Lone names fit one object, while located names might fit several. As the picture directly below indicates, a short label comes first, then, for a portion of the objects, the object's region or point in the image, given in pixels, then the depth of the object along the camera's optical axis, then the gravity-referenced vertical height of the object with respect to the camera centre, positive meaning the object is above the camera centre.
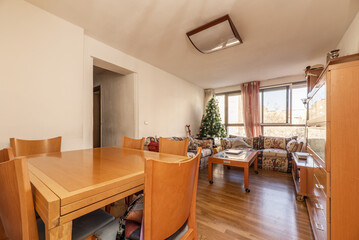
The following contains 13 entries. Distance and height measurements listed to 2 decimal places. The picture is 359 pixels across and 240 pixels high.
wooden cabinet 1.00 -0.22
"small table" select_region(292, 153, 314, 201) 1.84 -0.78
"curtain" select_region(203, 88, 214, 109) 6.14 +1.05
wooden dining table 0.59 -0.32
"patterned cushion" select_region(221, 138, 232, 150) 4.54 -0.71
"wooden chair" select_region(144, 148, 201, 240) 0.60 -0.34
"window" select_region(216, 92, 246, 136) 5.64 +0.31
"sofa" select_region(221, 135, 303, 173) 3.61 -0.79
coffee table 2.52 -0.74
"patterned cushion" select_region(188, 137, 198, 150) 4.08 -0.69
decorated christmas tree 5.33 -0.12
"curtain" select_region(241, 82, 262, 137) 5.06 +0.40
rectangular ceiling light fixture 2.16 +1.33
